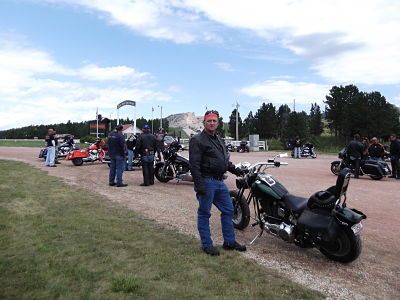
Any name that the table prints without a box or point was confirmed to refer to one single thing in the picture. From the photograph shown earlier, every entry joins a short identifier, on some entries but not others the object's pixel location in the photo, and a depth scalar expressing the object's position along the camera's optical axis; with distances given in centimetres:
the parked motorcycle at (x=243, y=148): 4025
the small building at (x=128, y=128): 5789
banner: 3402
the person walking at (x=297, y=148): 2997
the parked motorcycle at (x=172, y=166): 1298
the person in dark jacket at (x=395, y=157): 1576
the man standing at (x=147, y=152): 1229
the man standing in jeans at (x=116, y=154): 1220
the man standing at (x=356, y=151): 1548
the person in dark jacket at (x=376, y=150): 1698
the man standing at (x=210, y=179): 557
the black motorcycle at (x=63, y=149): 2331
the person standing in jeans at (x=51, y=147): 1848
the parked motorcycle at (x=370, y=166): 1510
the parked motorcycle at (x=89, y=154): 1918
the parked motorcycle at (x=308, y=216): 518
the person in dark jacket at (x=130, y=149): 1703
